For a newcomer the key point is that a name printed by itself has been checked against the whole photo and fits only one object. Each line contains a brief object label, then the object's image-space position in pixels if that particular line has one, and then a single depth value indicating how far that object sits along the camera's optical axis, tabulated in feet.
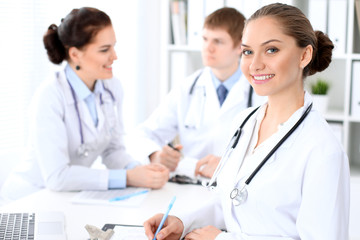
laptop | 4.30
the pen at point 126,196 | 5.54
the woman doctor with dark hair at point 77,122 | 6.04
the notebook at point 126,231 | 4.35
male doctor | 7.53
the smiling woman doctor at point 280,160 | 3.49
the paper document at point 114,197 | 5.46
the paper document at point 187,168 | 6.59
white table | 4.90
